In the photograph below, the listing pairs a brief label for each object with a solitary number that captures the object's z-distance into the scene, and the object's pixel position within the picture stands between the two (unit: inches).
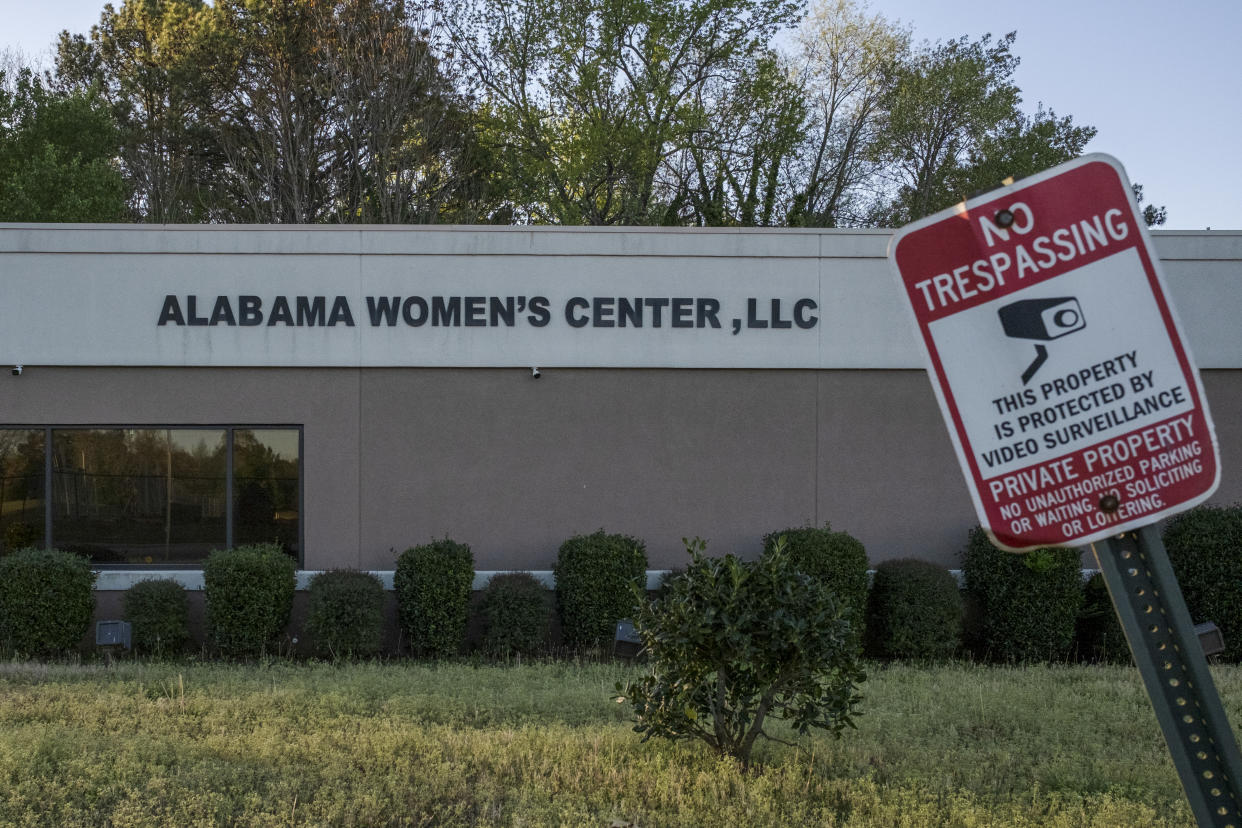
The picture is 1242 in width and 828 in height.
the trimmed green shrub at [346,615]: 379.2
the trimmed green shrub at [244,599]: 382.3
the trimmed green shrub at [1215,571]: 385.4
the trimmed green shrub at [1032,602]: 387.2
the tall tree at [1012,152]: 1195.9
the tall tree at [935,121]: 1198.9
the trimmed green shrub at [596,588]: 392.8
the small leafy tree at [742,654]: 224.4
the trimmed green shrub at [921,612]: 383.9
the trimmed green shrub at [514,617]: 386.3
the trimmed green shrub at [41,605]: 377.7
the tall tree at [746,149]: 1128.2
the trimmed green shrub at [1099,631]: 397.1
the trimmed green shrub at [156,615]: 386.0
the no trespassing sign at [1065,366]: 63.1
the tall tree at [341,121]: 1015.0
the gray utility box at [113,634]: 379.9
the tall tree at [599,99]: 1061.1
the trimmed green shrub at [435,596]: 387.2
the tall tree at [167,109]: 1109.7
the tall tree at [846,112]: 1208.2
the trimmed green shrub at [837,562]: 384.8
